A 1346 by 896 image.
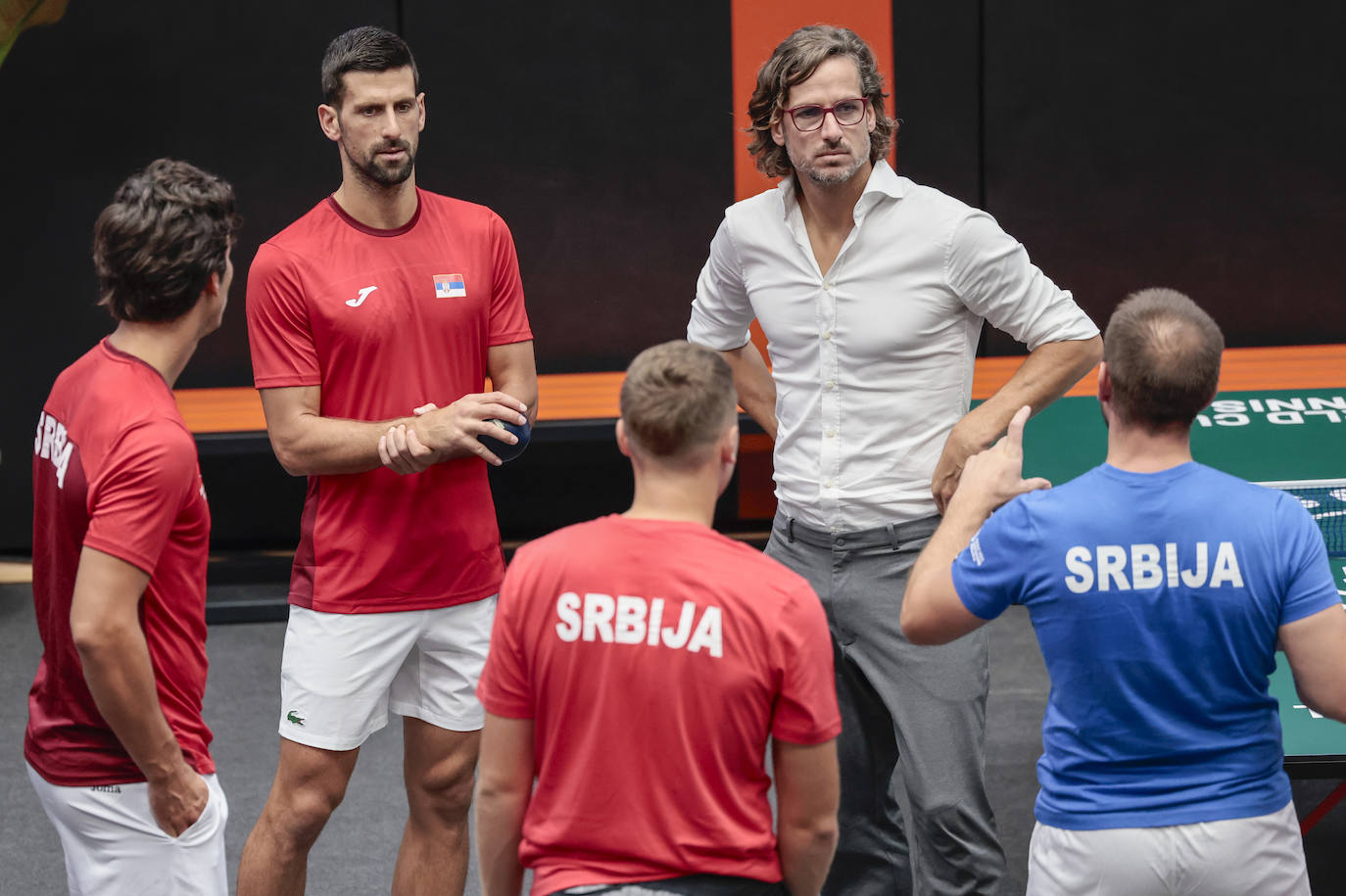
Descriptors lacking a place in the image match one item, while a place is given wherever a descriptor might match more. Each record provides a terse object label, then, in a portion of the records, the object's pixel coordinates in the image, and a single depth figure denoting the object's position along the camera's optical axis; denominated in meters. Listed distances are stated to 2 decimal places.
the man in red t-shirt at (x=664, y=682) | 9.04
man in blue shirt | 9.17
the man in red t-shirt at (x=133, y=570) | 9.27
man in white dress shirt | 9.85
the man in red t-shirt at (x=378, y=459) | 9.98
